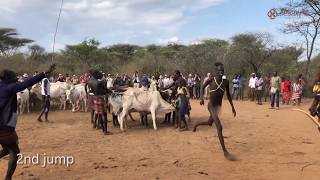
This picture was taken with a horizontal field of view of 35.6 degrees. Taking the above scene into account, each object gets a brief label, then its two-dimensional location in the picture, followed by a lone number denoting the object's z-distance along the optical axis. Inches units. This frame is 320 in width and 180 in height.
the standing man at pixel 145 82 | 942.1
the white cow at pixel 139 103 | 587.8
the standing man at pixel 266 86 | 1128.3
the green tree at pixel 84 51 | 1816.4
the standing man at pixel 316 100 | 555.8
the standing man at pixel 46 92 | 653.3
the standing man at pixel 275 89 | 892.6
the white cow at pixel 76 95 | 818.2
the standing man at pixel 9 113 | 306.0
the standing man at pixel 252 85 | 1036.8
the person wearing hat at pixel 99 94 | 561.3
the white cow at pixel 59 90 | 839.7
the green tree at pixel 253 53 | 1403.8
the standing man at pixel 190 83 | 1182.9
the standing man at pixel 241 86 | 1152.2
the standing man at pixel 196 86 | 1182.3
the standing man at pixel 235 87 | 1116.5
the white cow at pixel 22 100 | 764.0
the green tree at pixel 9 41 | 1755.7
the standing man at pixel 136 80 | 1022.5
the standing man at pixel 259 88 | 1013.8
